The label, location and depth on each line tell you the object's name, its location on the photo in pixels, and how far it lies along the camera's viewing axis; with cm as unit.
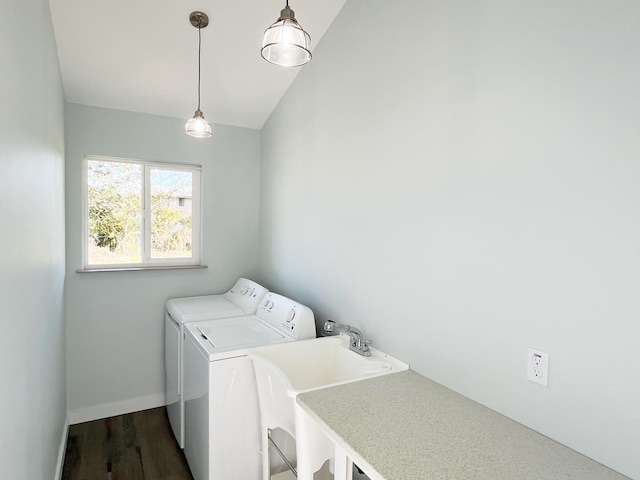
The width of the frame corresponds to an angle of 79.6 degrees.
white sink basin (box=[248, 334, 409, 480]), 151
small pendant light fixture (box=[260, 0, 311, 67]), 136
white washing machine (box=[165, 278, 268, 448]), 262
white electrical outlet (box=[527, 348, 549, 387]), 123
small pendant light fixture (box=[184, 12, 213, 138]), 221
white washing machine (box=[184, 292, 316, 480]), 203
